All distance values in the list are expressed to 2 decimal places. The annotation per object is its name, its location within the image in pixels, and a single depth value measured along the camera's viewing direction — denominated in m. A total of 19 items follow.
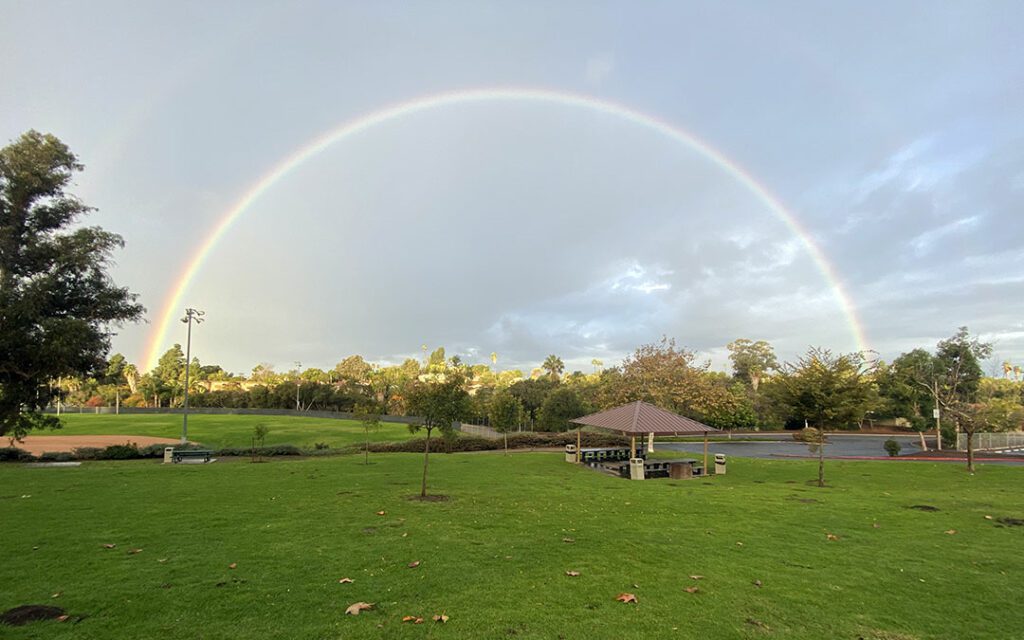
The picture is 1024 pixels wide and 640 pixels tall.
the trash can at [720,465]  21.64
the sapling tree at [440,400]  14.47
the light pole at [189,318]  36.17
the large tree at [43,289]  20.72
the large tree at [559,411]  42.31
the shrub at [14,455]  23.30
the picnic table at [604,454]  25.48
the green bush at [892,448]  28.69
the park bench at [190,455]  22.86
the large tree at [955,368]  42.84
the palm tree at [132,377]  108.76
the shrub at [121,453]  24.27
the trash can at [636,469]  19.39
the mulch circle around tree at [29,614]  5.24
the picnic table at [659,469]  20.75
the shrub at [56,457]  23.16
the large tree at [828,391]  17.50
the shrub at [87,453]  23.92
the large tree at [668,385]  34.72
